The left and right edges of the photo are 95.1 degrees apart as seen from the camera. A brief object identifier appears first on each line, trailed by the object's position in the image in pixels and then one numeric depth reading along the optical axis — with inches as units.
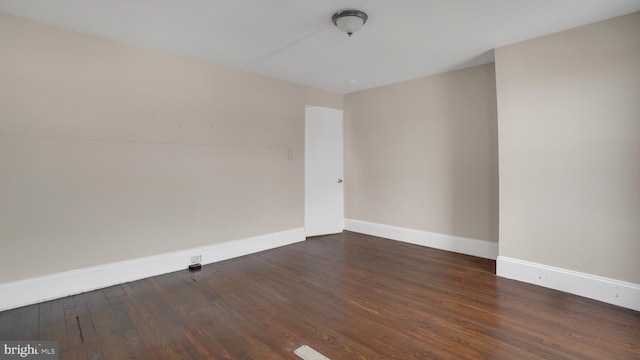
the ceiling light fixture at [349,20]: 97.7
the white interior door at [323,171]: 201.0
